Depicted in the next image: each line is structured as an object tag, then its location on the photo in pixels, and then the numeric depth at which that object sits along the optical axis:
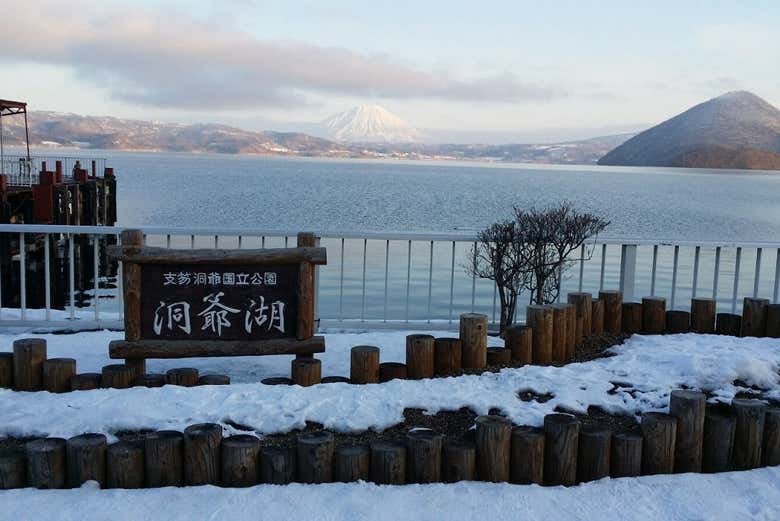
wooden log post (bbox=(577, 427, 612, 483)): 4.67
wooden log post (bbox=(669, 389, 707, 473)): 4.88
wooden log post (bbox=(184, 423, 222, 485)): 4.46
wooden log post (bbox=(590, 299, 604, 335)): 7.12
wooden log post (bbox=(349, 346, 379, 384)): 5.81
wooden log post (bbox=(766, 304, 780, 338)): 7.22
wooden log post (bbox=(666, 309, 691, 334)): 7.31
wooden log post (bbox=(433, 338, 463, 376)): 6.06
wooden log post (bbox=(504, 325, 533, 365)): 6.29
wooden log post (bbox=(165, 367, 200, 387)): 5.68
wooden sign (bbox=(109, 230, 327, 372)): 6.06
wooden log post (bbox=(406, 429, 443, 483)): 4.52
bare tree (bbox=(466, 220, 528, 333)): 7.84
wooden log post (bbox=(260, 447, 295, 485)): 4.44
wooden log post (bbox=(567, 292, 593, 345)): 6.91
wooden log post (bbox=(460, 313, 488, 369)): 6.12
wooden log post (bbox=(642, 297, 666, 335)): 7.28
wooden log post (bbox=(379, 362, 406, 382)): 5.90
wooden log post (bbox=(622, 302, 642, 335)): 7.29
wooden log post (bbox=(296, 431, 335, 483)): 4.46
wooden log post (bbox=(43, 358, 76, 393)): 5.64
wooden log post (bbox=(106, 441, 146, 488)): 4.40
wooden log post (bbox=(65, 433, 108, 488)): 4.40
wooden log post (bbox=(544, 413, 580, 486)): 4.64
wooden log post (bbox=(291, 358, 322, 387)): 5.74
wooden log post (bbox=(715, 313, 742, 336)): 7.30
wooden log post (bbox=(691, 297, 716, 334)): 7.32
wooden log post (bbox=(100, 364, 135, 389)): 5.67
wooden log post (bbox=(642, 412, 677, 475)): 4.79
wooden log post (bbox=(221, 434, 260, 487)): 4.45
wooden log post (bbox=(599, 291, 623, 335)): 7.17
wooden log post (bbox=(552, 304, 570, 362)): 6.45
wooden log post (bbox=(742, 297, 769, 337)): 7.23
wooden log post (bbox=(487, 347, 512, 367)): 6.24
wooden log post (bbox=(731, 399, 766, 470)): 4.93
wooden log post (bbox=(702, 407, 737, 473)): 4.91
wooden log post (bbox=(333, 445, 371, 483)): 4.48
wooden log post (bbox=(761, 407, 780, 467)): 4.96
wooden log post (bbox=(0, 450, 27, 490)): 4.37
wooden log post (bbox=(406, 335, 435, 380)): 5.95
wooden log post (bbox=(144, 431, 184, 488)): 4.45
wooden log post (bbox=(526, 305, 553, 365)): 6.35
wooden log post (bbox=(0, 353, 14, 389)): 5.75
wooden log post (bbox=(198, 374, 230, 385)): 5.71
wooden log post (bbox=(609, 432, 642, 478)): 4.71
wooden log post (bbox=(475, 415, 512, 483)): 4.59
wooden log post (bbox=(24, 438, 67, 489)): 4.38
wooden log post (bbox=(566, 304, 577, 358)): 6.60
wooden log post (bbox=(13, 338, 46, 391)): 5.69
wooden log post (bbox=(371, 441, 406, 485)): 4.48
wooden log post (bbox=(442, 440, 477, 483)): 4.55
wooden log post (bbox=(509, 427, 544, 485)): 4.61
